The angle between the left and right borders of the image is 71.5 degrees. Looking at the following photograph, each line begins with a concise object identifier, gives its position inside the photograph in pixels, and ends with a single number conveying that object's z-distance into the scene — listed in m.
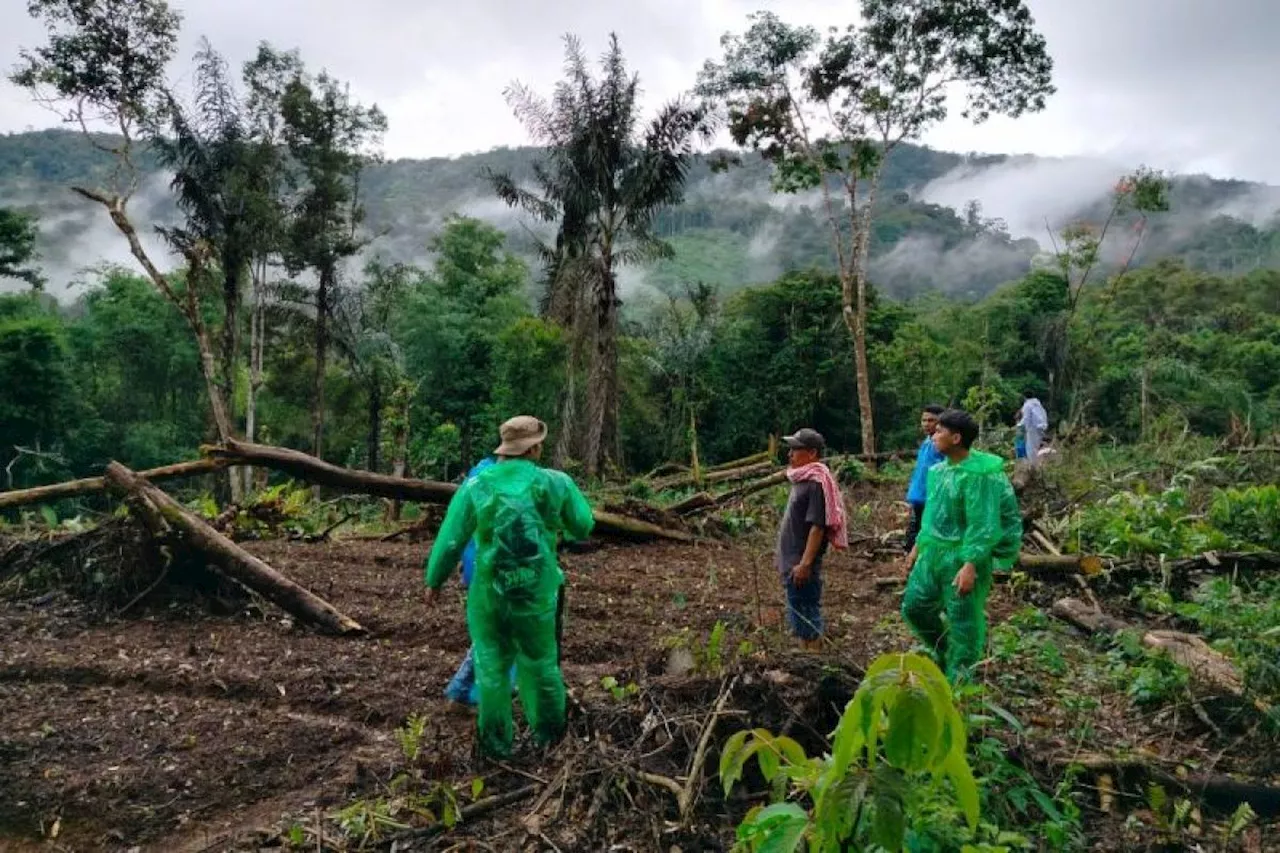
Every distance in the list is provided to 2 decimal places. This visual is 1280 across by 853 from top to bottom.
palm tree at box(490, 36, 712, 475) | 17.75
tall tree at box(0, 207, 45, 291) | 27.16
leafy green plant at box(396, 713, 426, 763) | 3.55
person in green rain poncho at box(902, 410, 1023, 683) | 4.31
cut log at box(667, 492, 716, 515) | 11.28
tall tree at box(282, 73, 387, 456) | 24.20
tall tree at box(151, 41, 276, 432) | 20.28
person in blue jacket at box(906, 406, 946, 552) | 6.71
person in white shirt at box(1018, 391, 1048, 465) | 12.59
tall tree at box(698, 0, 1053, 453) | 18.67
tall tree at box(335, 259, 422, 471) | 25.83
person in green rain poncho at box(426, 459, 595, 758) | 3.80
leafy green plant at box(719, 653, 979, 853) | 1.94
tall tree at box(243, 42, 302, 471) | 21.81
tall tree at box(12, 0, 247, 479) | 17.19
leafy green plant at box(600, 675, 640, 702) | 4.04
